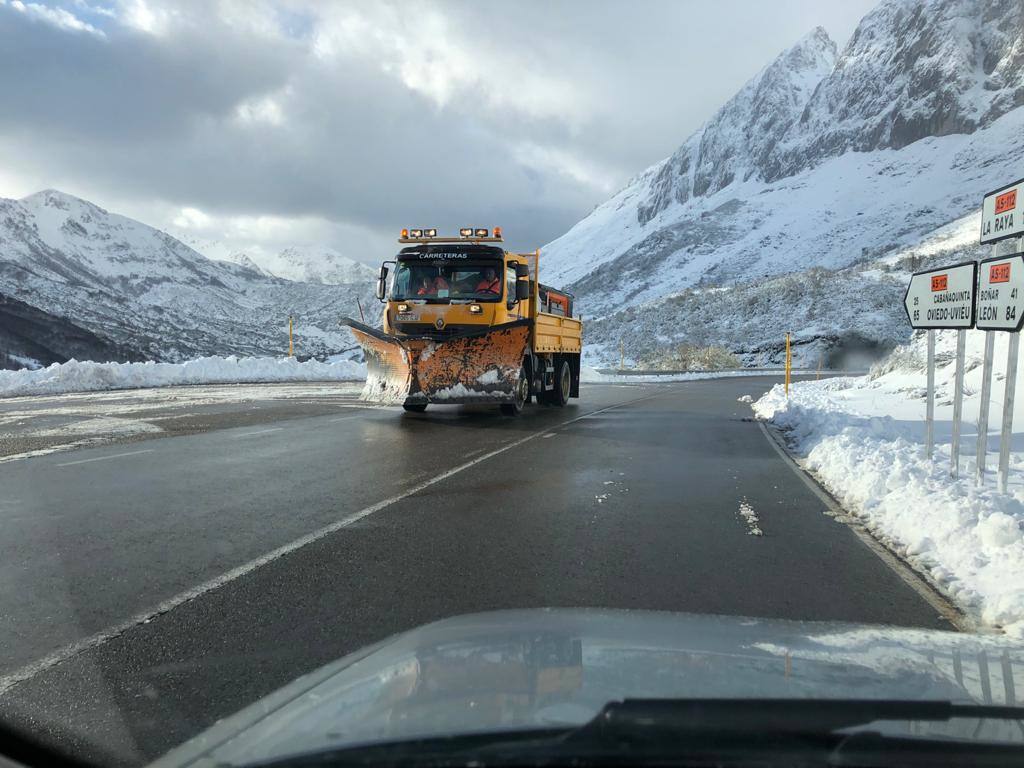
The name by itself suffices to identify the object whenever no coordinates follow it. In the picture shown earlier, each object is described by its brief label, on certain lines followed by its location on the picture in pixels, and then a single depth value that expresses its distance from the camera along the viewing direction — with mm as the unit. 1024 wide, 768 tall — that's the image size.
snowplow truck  12961
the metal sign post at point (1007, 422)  6609
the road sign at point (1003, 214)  6629
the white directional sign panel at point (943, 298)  7512
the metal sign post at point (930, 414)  8602
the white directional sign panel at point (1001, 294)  6379
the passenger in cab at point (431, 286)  13453
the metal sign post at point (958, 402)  7699
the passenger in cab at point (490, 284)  13281
